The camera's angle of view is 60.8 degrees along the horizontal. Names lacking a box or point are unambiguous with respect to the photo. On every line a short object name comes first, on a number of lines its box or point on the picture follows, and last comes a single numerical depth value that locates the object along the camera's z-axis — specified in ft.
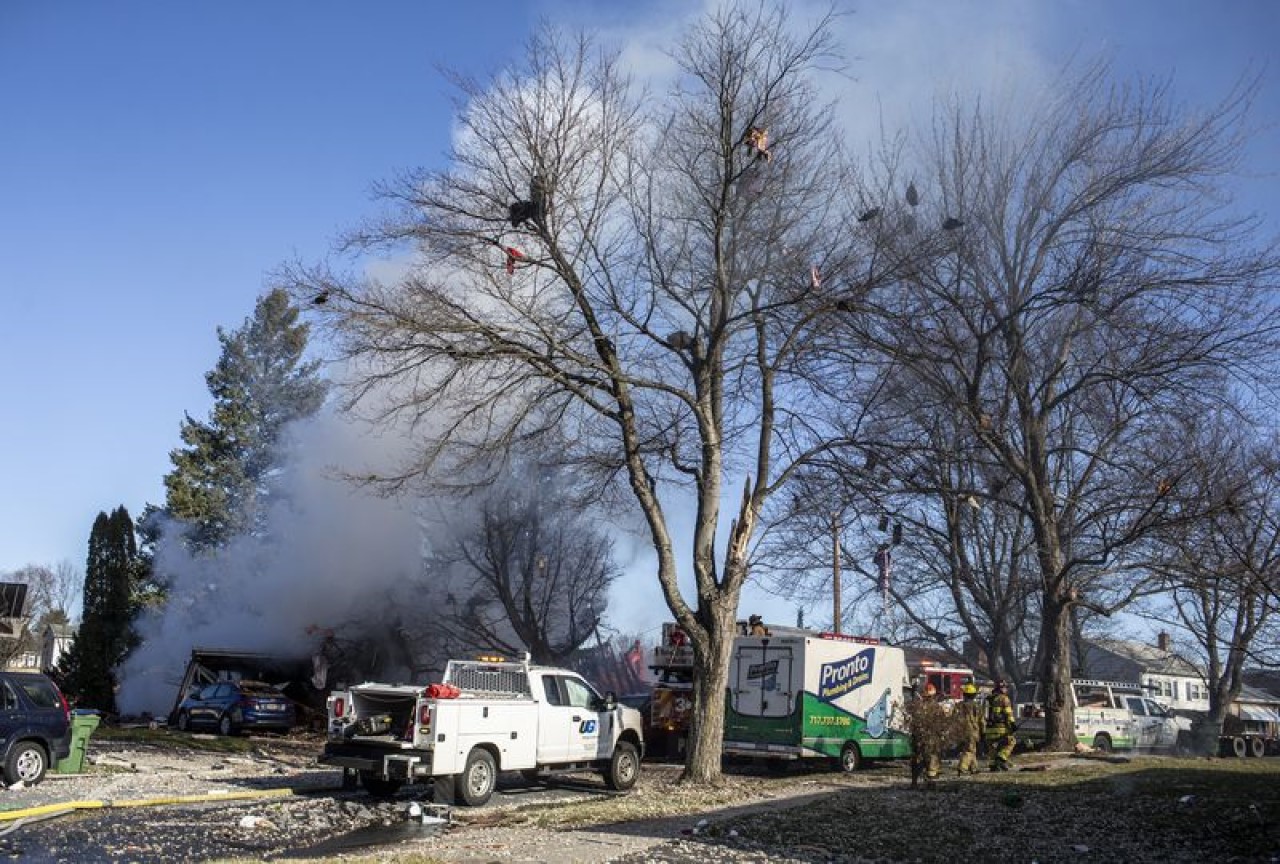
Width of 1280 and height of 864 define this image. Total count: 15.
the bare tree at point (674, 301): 50.44
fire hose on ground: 37.22
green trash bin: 51.26
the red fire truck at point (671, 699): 72.74
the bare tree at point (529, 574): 91.97
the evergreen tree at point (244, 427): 130.93
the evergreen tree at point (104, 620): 101.76
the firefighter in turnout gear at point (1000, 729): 57.62
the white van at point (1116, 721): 83.41
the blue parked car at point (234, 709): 81.15
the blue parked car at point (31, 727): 45.98
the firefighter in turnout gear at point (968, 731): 54.85
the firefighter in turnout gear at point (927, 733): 50.90
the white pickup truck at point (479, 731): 43.93
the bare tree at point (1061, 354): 58.18
